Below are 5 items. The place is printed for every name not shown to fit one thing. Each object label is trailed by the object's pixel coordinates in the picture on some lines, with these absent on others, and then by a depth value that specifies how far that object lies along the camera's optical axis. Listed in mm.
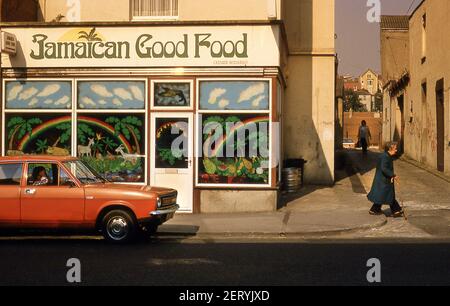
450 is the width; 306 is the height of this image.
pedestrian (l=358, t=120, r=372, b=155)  30703
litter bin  18469
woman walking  13875
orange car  11125
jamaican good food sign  15336
